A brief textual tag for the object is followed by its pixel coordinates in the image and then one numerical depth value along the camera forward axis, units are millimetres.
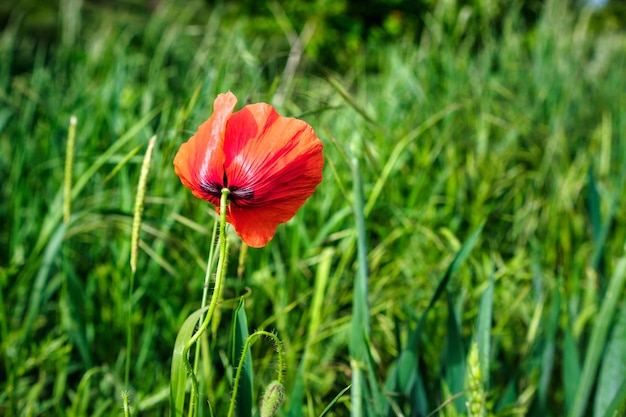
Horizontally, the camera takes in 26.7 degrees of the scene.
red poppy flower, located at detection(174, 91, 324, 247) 608
